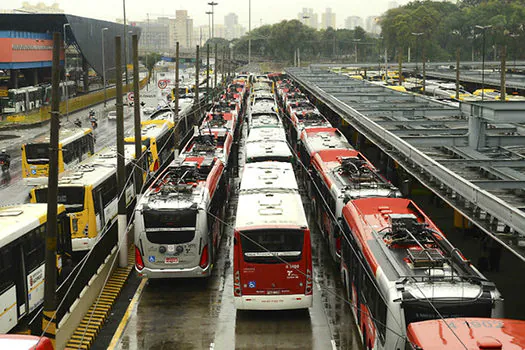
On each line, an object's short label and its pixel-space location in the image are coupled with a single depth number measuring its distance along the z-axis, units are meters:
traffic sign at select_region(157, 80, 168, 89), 66.12
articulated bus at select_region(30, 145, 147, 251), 20.41
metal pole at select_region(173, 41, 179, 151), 32.64
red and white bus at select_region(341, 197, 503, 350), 10.47
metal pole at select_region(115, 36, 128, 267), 20.08
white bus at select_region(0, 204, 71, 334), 14.28
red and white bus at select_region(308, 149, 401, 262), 17.80
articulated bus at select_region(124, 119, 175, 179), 30.88
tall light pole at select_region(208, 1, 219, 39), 90.82
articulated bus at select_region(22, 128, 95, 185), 29.44
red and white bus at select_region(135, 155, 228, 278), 17.12
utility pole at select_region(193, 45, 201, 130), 46.51
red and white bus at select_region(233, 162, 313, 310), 15.23
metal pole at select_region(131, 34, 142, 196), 24.30
